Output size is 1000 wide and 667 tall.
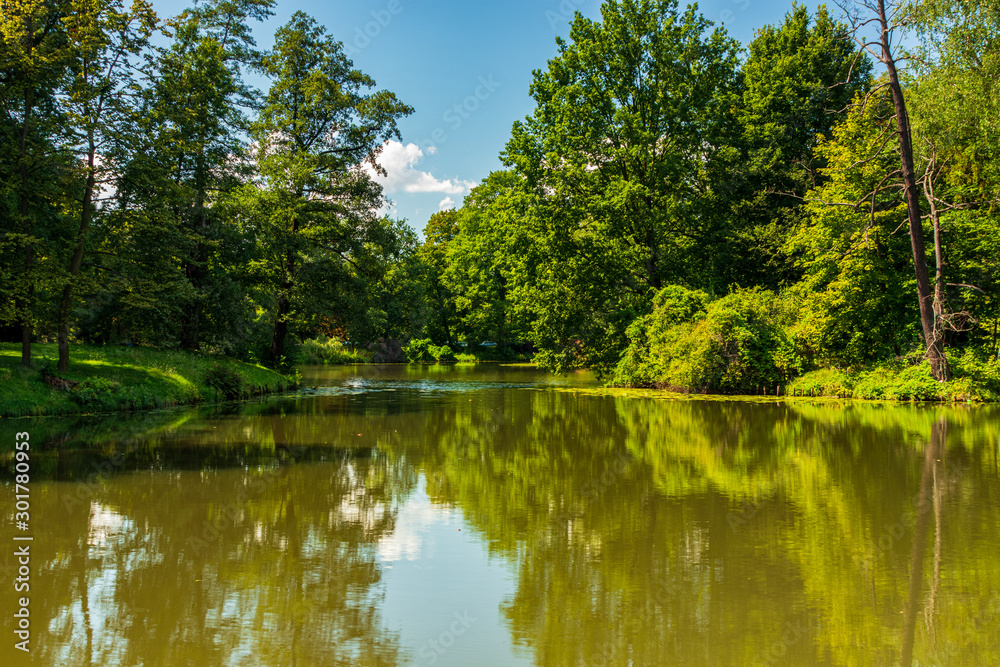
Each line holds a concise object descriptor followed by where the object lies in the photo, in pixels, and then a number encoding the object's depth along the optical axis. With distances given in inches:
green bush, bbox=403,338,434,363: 2410.2
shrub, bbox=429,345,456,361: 2488.9
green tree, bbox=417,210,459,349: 2541.8
